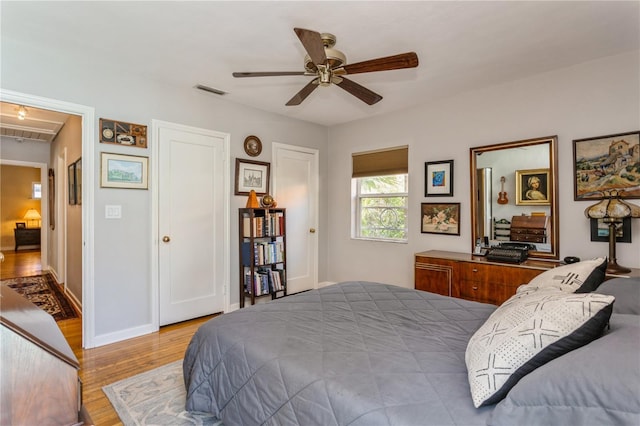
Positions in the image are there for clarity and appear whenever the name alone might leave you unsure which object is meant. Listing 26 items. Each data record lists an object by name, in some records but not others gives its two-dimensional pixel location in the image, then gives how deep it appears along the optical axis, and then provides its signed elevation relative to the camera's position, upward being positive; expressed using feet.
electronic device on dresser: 10.20 -1.30
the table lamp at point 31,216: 29.60 -0.23
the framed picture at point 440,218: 12.61 -0.26
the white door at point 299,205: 15.10 +0.34
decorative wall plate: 13.61 +2.77
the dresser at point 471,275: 9.81 -2.04
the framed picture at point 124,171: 10.07 +1.31
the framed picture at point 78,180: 12.66 +1.29
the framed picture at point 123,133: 10.05 +2.50
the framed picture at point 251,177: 13.38 +1.48
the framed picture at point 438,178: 12.80 +1.29
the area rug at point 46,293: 12.89 -3.72
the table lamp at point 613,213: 8.59 -0.07
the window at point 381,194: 14.56 +0.81
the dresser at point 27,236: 28.84 -2.00
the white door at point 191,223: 11.43 -0.37
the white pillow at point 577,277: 5.19 -1.08
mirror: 10.44 +0.54
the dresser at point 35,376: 1.87 -0.99
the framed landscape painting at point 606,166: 9.07 +1.28
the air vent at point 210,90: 11.56 +4.41
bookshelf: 13.07 -1.63
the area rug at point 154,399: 6.33 -3.95
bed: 2.83 -1.99
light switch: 10.11 +0.03
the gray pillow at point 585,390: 2.53 -1.48
